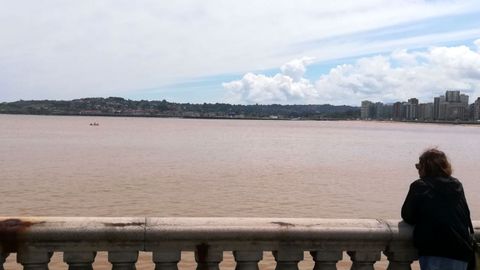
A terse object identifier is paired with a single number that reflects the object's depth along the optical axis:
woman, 4.82
